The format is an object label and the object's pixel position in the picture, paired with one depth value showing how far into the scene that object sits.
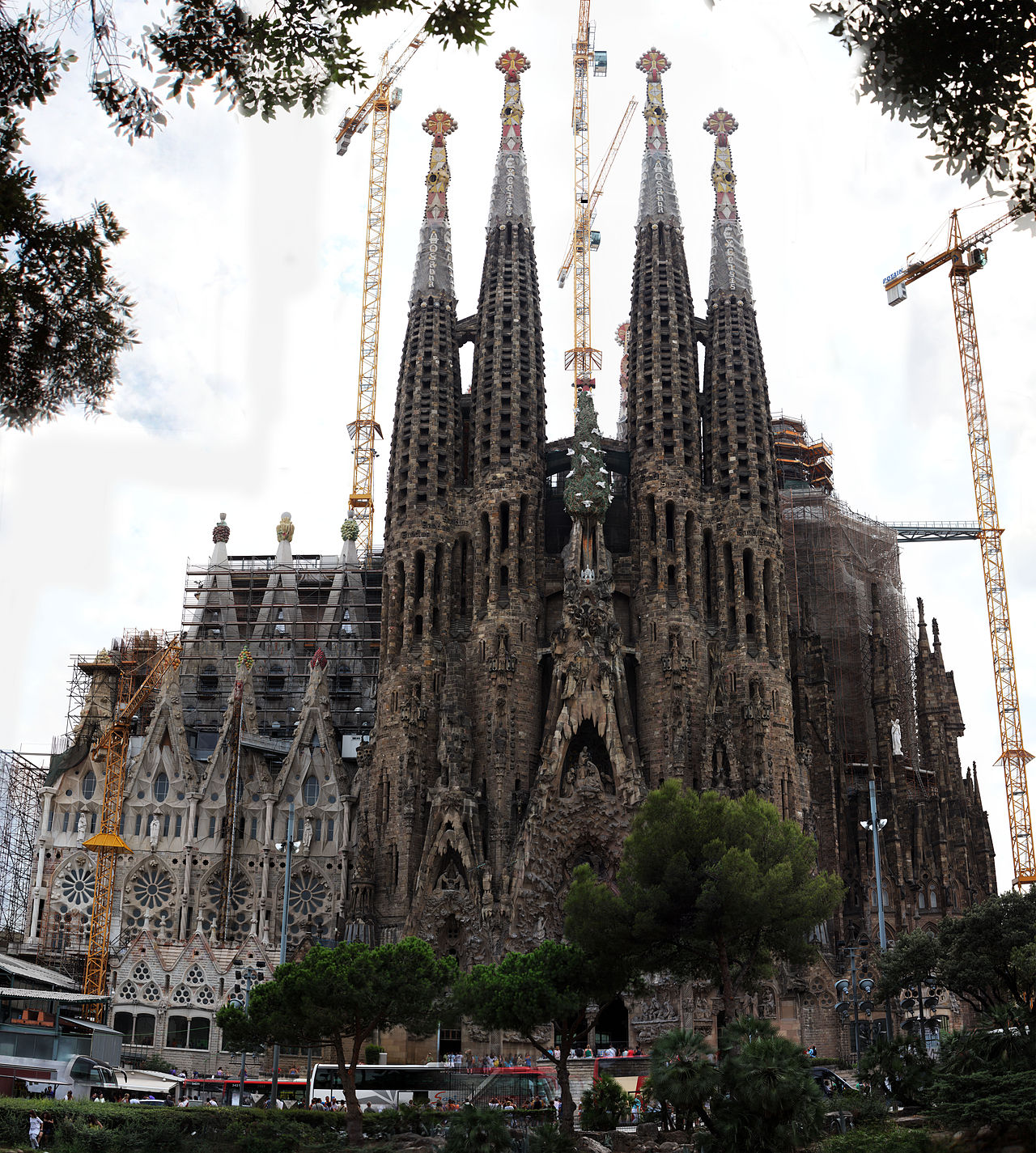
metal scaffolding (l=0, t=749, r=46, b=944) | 72.62
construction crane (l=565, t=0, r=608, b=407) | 91.88
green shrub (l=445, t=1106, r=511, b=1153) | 28.75
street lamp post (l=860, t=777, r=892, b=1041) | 42.44
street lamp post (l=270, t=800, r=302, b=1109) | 38.41
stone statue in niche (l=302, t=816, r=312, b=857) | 65.44
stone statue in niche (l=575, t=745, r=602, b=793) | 56.88
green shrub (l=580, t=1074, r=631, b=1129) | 33.47
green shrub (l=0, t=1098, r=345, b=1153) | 29.66
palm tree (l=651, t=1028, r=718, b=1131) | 26.84
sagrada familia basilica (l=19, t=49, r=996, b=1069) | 57.03
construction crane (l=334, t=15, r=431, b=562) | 92.00
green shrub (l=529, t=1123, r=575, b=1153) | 29.36
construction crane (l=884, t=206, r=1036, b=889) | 80.69
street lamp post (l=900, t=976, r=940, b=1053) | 38.09
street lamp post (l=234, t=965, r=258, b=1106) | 55.09
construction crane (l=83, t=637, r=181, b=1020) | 58.16
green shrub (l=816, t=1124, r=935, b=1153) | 22.23
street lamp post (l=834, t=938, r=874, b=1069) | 39.56
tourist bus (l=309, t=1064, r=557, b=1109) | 40.88
